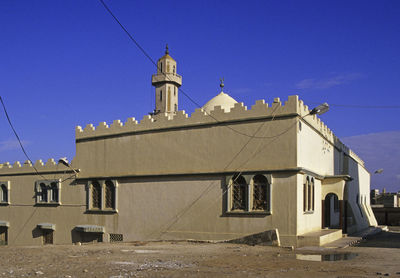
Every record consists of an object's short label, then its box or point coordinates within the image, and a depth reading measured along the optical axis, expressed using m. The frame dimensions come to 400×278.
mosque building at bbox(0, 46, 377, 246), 17.19
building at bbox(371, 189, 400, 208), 43.25
